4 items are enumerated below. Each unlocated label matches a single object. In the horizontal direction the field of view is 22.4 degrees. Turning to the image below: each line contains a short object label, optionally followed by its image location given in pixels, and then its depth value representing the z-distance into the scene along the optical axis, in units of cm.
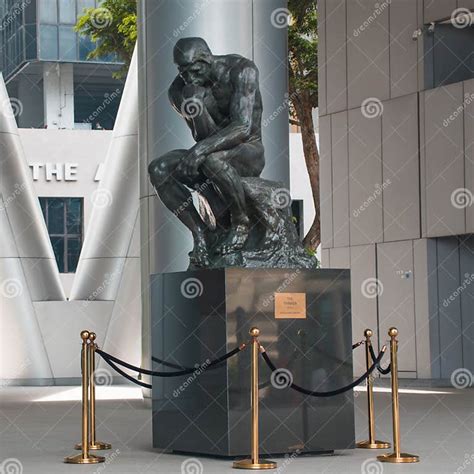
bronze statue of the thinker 1084
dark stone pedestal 1027
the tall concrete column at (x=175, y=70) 1691
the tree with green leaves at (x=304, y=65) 3070
